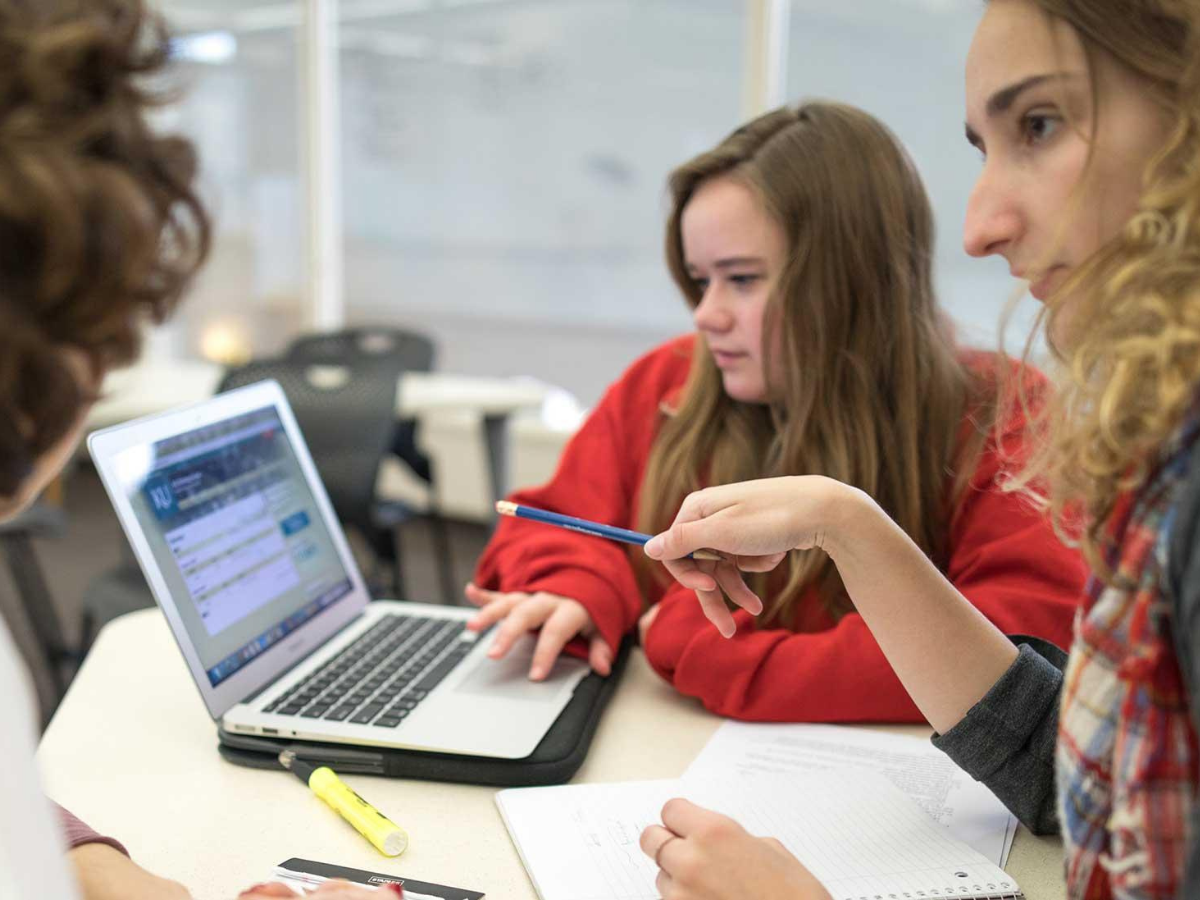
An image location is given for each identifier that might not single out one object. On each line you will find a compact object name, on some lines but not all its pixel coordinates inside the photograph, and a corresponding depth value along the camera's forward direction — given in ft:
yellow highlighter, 2.67
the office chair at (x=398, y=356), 8.46
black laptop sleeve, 3.01
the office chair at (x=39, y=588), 6.91
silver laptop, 3.11
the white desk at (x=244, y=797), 2.63
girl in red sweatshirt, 3.71
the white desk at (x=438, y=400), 9.81
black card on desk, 2.47
